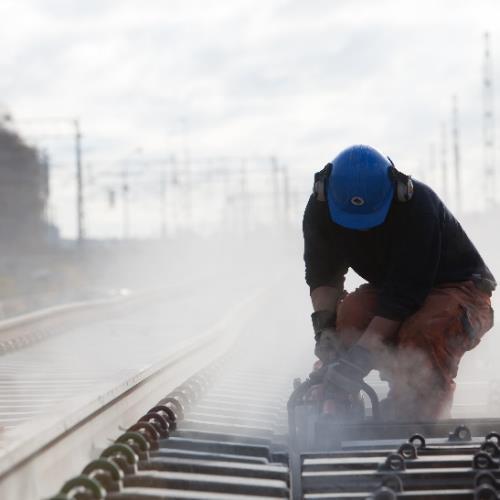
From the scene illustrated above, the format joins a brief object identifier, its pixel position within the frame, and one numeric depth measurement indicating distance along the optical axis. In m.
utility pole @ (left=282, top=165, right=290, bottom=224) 96.88
